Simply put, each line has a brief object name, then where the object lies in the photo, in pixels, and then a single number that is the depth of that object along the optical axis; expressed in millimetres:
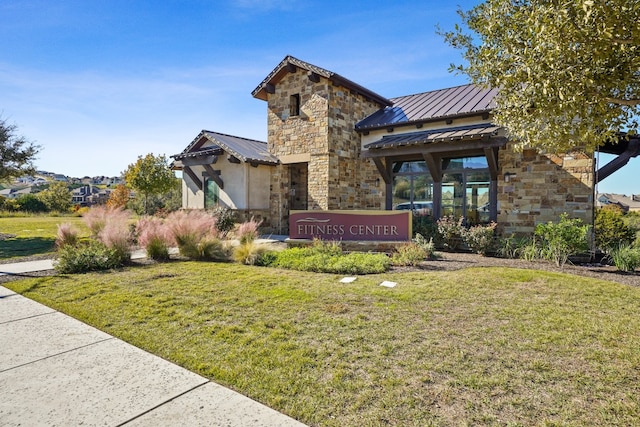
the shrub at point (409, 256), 8585
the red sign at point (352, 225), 10062
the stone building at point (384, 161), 10578
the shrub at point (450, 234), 10914
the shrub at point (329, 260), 7902
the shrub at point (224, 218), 14203
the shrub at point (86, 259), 7719
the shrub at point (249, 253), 8969
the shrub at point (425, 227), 11363
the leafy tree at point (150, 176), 22500
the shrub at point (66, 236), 9451
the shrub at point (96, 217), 10019
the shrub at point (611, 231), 9438
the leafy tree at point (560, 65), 4062
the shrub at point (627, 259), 7668
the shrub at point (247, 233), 9836
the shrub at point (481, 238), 10135
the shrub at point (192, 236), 9422
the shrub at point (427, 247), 9492
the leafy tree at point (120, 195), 32594
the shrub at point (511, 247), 9829
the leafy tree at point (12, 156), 15383
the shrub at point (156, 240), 9211
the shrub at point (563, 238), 8336
